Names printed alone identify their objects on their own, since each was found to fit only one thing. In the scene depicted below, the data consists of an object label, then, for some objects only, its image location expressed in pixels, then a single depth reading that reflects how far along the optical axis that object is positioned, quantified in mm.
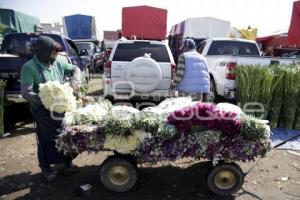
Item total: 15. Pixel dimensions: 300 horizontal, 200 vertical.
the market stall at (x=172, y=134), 3889
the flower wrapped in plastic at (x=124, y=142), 3945
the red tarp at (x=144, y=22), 18266
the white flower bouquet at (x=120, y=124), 3873
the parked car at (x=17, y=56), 7078
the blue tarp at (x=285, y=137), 6375
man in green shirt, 4230
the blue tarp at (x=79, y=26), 26047
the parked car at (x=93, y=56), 19403
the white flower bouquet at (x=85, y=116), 4057
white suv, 7504
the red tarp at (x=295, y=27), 13781
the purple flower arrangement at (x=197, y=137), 3883
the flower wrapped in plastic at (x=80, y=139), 3908
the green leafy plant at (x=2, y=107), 6445
